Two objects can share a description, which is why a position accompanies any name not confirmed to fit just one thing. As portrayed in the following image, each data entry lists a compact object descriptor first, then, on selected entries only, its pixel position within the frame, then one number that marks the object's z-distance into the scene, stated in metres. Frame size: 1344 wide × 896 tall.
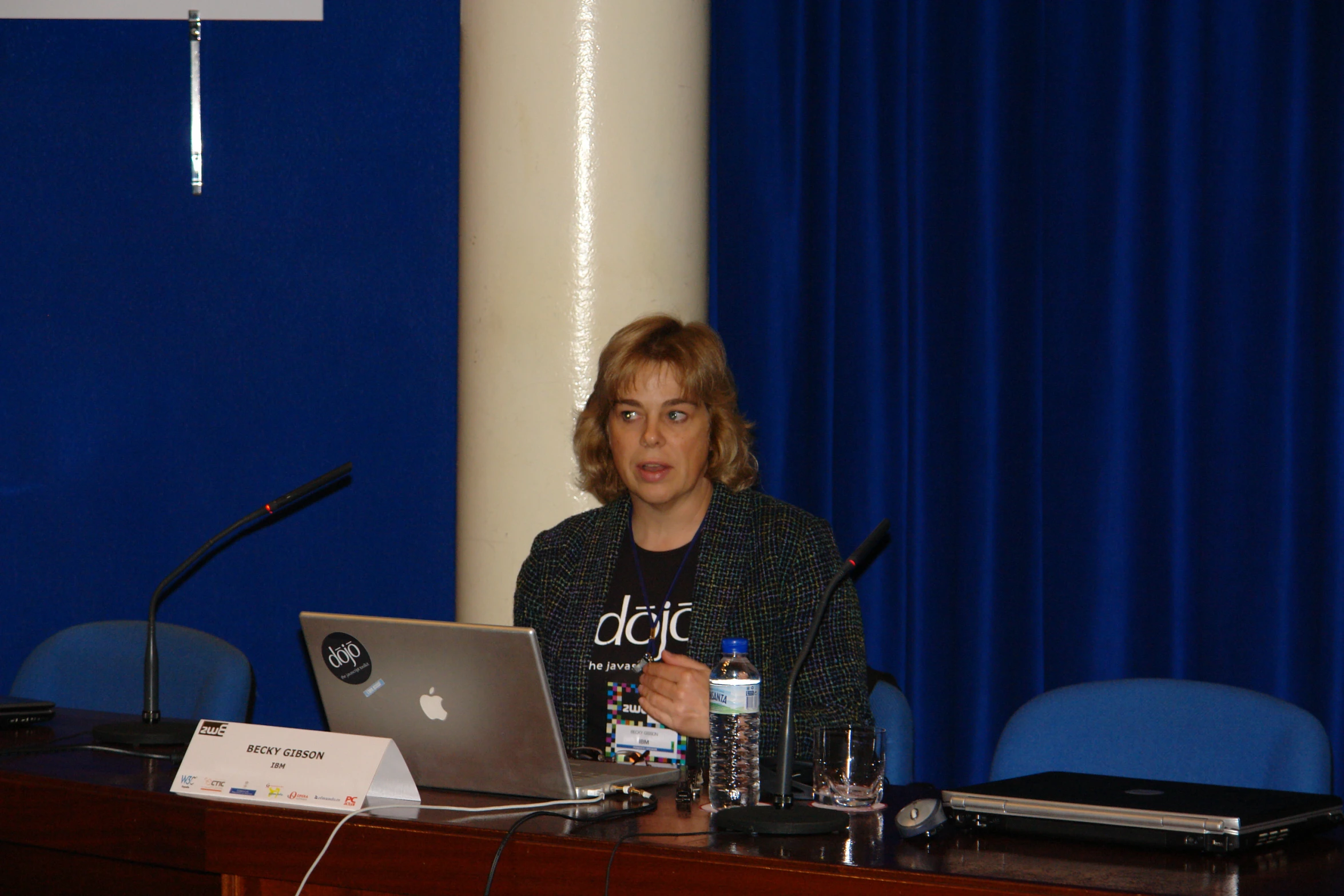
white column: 6.26
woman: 5.58
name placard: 5.03
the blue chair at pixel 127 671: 5.87
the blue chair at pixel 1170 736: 5.19
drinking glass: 5.06
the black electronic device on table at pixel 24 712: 5.67
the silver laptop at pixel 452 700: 4.97
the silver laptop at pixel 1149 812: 4.79
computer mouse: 4.85
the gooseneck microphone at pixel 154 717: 5.44
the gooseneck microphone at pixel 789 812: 4.89
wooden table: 4.73
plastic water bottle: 5.03
